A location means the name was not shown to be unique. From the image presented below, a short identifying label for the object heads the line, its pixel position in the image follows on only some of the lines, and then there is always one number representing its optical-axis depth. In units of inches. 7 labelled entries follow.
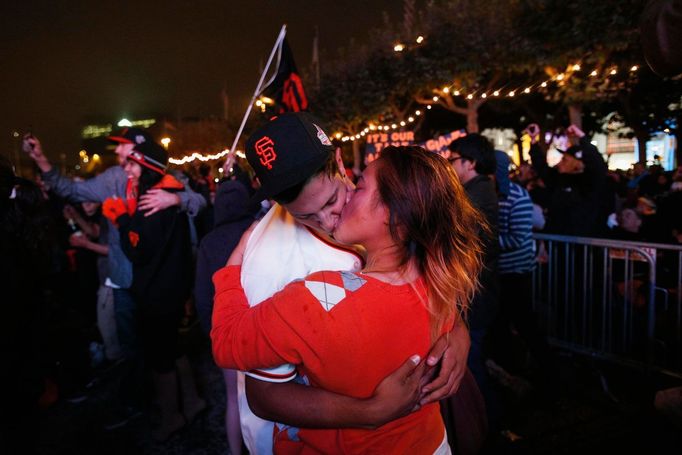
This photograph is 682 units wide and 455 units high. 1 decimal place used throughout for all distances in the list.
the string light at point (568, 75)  513.3
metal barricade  171.3
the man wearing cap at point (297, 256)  54.9
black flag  203.0
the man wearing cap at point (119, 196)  152.6
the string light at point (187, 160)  1270.3
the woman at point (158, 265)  140.5
